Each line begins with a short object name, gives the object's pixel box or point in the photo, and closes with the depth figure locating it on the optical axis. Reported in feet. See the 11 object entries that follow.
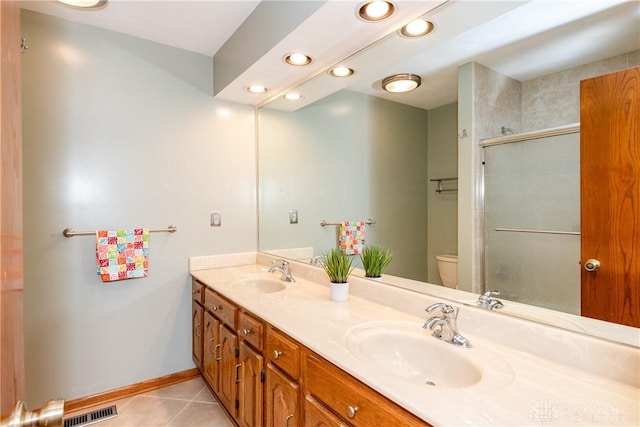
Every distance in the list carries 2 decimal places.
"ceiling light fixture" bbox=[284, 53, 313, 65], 5.89
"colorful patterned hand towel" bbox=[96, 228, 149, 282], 6.68
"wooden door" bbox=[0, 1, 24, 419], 1.66
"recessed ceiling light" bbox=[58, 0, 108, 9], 5.50
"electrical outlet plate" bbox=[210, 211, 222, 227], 8.23
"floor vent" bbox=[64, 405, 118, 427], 6.23
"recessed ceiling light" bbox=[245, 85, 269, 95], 7.54
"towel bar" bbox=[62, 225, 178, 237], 6.49
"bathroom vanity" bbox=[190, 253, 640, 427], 2.55
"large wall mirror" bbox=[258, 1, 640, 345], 3.61
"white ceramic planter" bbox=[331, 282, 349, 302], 5.32
